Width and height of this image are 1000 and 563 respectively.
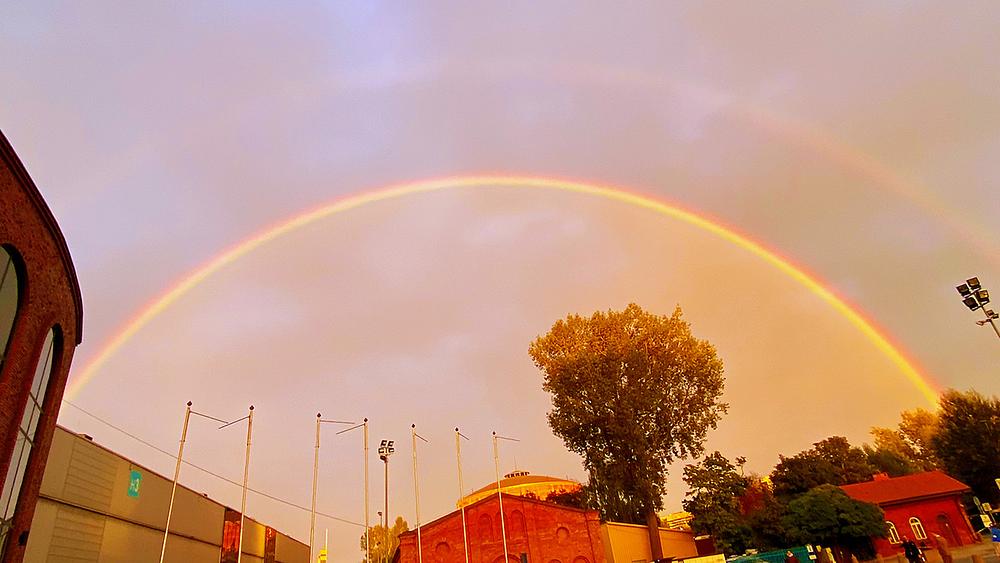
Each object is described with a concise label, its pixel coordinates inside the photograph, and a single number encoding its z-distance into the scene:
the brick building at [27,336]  14.65
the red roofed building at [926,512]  52.28
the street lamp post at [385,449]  40.91
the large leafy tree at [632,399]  43.03
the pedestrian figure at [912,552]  25.66
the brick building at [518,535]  47.28
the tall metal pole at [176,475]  37.12
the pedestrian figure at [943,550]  19.58
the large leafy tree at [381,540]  89.94
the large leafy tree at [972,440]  57.44
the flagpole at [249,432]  41.53
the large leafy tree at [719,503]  44.78
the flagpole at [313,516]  39.90
